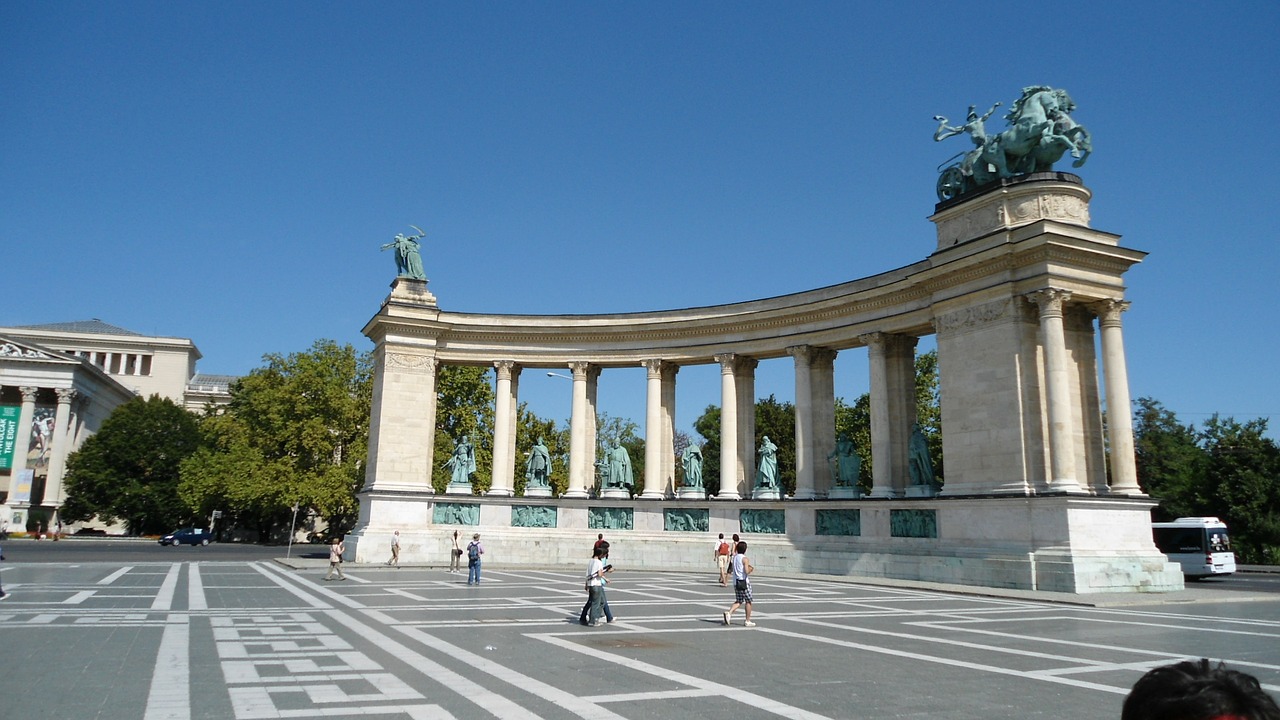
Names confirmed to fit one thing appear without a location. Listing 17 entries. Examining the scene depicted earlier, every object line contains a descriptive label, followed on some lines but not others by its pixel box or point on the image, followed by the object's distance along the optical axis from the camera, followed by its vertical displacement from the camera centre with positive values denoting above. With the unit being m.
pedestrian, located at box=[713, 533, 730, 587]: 30.56 -0.97
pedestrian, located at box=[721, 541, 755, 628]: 18.72 -1.13
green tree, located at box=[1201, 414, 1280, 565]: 55.91 +2.67
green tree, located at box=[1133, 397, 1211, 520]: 60.81 +4.50
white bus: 42.16 -0.64
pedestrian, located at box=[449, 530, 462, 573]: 34.62 -1.17
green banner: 81.81 +8.14
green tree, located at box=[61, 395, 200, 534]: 85.06 +5.06
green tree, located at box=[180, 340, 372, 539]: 65.06 +6.11
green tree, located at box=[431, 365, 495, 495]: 67.06 +8.56
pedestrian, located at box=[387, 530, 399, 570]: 38.56 -0.96
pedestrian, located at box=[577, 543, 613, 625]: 18.34 -1.61
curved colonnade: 30.42 +4.92
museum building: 86.06 +13.92
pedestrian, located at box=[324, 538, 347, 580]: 30.52 -1.02
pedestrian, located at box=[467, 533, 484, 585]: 28.34 -1.01
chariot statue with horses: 33.62 +14.57
